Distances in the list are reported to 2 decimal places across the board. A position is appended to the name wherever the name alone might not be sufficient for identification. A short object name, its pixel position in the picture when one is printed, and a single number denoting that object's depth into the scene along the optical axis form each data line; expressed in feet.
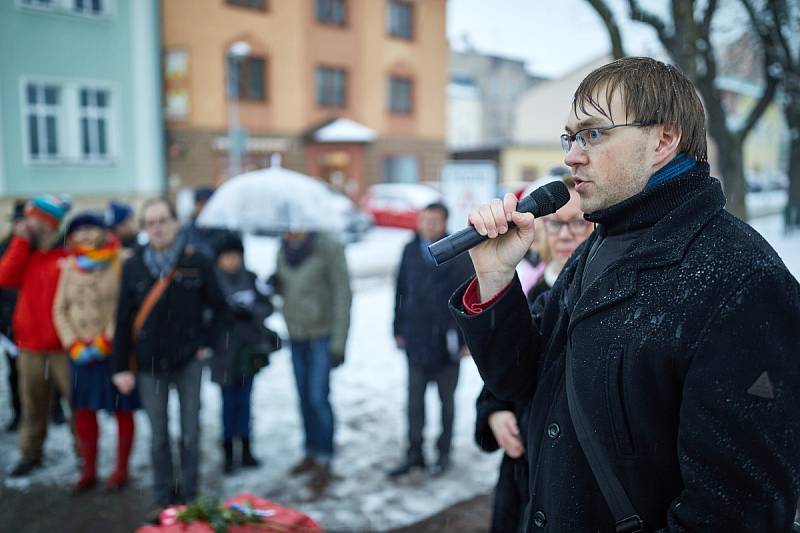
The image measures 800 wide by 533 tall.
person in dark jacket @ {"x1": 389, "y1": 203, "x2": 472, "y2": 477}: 15.60
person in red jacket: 15.78
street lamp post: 73.91
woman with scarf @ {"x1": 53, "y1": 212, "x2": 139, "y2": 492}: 14.87
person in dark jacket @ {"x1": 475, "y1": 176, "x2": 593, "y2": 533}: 8.09
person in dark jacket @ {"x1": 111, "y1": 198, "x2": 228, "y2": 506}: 13.67
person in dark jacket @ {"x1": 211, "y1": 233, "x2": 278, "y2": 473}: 16.29
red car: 71.10
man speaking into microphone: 4.27
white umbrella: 21.39
